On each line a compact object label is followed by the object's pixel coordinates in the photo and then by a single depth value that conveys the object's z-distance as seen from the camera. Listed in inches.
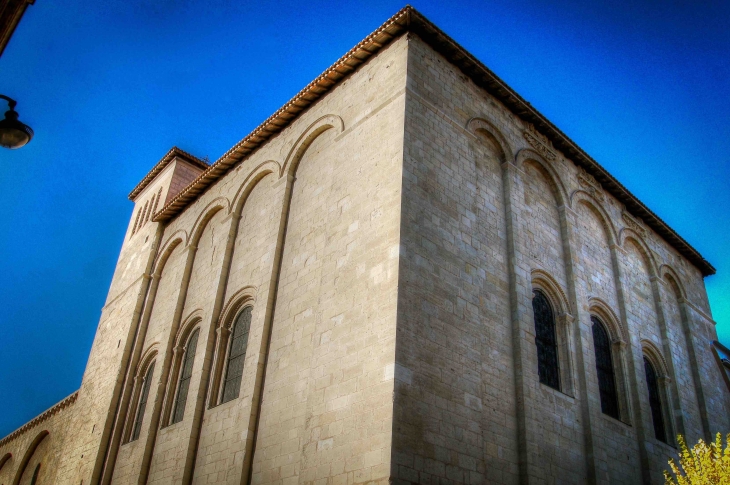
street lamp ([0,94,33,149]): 267.7
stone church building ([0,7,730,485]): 356.8
